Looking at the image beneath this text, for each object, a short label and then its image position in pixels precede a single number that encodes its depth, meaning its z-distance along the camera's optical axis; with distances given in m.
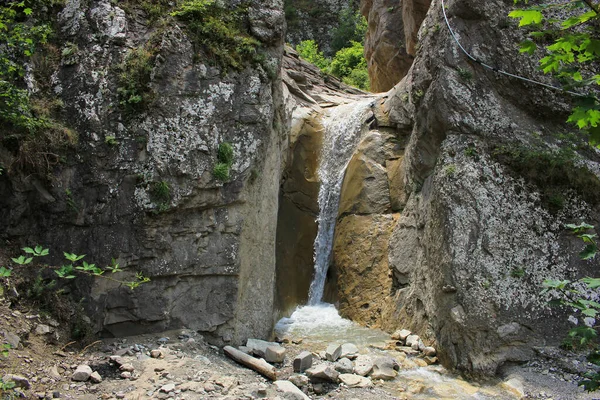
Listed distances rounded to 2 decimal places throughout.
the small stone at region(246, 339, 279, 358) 8.77
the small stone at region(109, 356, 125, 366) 7.18
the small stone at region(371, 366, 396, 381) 8.29
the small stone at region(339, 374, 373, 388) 7.84
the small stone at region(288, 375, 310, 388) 7.69
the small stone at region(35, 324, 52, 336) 7.37
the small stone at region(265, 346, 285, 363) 8.46
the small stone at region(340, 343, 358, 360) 8.96
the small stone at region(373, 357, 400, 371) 8.56
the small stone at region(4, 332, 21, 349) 6.73
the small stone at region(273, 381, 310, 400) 7.08
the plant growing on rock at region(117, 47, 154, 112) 8.77
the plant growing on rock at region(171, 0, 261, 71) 9.49
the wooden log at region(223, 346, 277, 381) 7.83
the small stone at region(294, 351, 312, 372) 8.10
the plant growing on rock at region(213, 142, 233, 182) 9.00
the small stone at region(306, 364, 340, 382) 7.77
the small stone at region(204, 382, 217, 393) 6.80
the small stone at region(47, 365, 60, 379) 6.59
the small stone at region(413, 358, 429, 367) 9.02
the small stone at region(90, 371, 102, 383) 6.71
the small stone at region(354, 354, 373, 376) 8.29
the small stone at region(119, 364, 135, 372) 7.07
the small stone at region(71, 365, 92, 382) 6.68
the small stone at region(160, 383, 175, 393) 6.59
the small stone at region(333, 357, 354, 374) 8.31
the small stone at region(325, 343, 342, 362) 8.76
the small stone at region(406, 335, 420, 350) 9.67
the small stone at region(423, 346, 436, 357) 9.28
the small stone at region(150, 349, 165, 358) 7.61
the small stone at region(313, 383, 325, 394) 7.61
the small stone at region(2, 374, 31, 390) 5.91
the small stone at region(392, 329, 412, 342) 10.02
